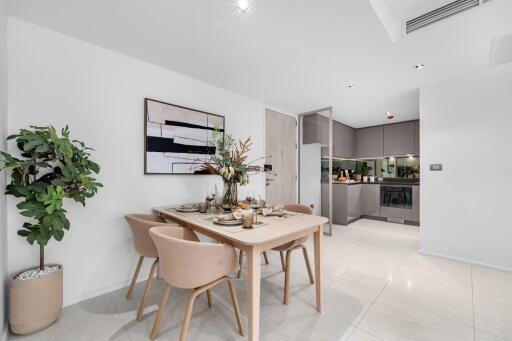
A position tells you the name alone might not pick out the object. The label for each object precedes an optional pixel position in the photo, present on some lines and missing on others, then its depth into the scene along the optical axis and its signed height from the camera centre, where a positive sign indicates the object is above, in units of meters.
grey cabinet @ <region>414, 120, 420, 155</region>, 4.90 +0.77
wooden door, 3.97 +0.28
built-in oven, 4.85 -0.60
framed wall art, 2.44 +0.40
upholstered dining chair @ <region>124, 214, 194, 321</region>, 1.79 -0.59
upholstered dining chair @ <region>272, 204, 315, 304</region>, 1.94 -0.74
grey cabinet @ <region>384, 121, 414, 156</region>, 5.03 +0.75
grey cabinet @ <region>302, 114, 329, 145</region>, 4.57 +0.85
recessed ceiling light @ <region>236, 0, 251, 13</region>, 1.59 +1.23
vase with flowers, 2.13 -0.01
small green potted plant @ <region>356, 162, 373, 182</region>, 5.89 +0.01
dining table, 1.31 -0.43
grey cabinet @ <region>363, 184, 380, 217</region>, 5.27 -0.72
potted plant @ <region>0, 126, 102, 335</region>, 1.50 -0.25
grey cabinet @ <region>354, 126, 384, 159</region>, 5.50 +0.73
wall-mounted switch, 2.98 +0.04
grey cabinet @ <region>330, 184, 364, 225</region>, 4.84 -0.75
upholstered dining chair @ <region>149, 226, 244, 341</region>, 1.32 -0.58
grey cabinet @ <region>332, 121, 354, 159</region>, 5.13 +0.74
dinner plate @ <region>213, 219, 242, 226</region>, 1.66 -0.40
